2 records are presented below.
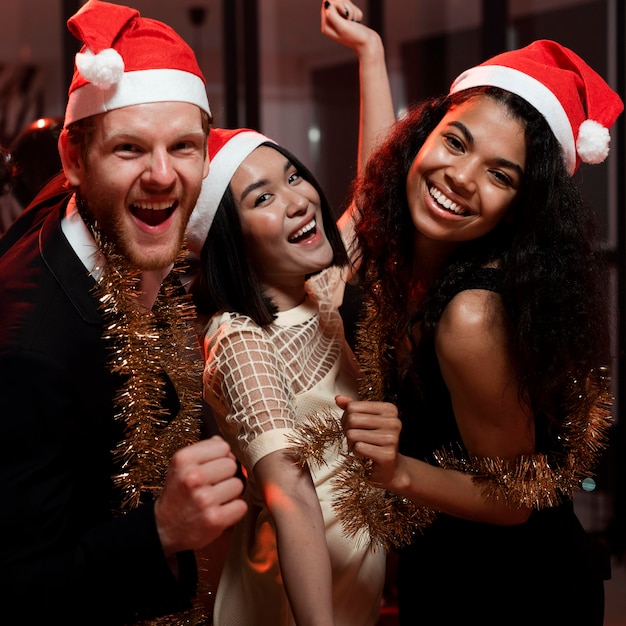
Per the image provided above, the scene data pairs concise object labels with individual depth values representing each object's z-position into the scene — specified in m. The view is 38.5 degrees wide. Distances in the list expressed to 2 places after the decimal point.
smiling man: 1.40
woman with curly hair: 1.65
